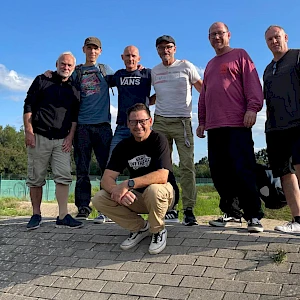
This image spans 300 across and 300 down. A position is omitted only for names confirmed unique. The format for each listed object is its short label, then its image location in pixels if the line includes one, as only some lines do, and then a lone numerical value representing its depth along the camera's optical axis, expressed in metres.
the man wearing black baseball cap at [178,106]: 5.43
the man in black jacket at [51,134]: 5.57
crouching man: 4.27
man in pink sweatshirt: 4.60
